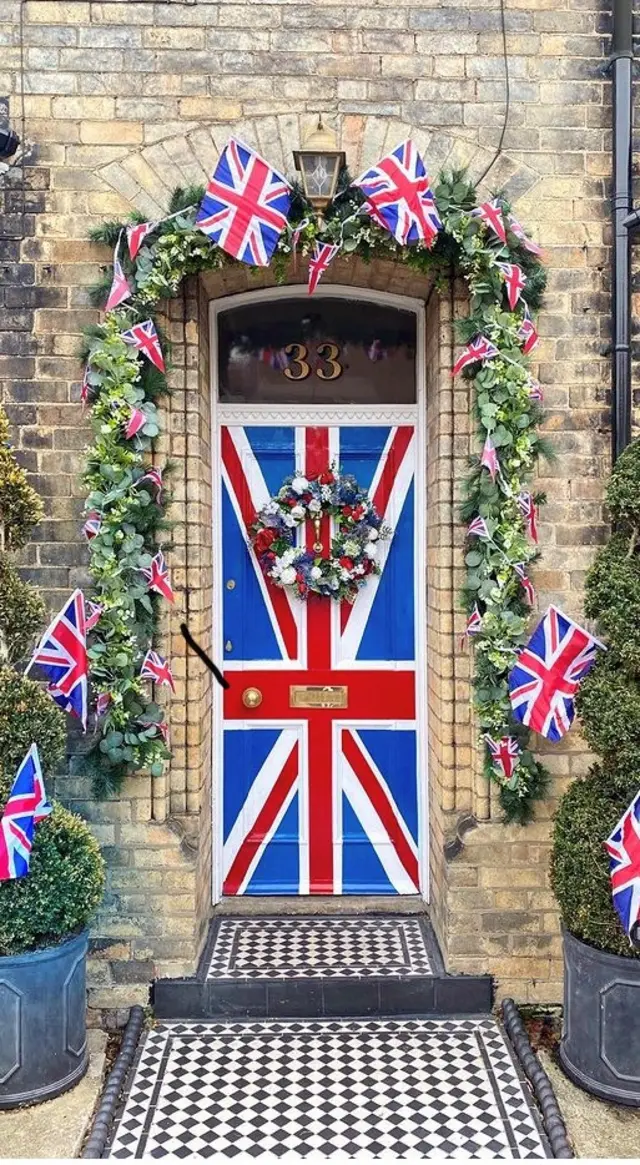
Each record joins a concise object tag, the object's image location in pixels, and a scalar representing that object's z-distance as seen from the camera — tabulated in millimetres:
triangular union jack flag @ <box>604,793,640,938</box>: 3545
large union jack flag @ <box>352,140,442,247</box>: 4078
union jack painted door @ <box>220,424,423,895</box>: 5133
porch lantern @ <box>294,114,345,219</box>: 4102
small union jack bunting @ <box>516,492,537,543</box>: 4336
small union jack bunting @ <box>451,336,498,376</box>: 4281
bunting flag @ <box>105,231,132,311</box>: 4184
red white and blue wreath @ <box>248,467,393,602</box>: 5047
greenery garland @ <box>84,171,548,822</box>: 4234
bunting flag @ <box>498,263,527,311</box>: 4238
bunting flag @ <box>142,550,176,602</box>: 4316
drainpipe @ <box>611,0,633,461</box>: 4344
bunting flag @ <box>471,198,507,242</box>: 4168
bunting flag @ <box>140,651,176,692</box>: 4322
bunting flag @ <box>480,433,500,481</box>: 4273
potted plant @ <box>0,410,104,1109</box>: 3648
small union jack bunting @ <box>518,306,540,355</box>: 4305
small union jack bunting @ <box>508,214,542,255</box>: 4250
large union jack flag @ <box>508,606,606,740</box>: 3998
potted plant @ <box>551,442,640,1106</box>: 3656
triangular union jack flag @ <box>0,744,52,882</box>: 3602
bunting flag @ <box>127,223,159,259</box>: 4160
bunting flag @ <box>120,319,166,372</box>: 4219
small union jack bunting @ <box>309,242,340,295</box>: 4156
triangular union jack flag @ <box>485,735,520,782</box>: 4352
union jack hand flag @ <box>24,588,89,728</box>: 4039
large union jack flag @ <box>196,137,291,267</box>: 4078
